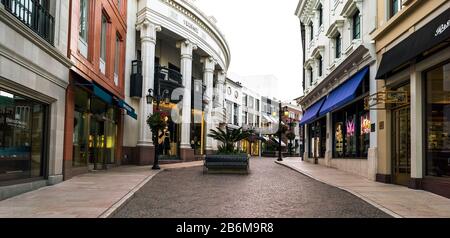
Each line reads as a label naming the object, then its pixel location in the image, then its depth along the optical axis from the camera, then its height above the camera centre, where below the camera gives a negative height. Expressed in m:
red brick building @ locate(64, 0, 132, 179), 14.26 +2.10
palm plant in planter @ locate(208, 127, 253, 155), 19.70 +0.20
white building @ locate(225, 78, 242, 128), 55.59 +5.28
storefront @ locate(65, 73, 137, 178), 14.76 +0.51
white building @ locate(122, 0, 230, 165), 24.94 +4.32
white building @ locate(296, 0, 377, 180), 16.41 +3.00
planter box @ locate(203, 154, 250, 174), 17.94 -0.89
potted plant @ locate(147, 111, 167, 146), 20.70 +0.85
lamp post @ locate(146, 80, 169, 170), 20.48 +0.25
